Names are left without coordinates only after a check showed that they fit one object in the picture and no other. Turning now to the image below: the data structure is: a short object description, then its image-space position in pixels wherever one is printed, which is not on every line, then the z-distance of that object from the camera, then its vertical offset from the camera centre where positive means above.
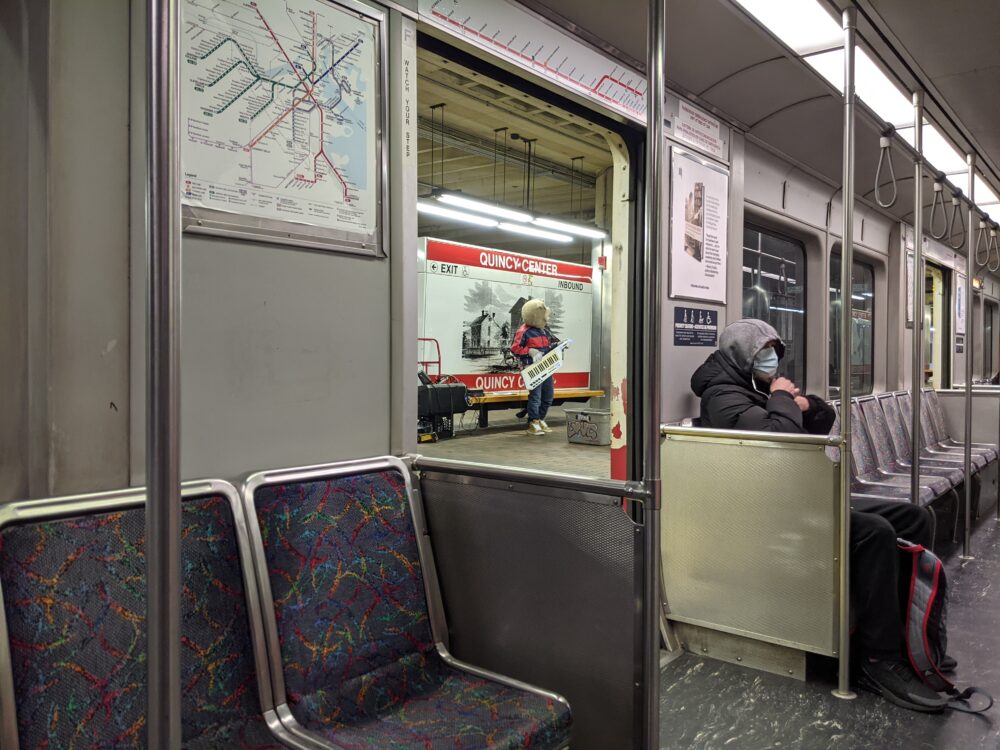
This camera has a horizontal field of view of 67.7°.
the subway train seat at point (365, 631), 1.64 -0.64
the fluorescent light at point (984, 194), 6.45 +1.56
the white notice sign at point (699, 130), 3.96 +1.29
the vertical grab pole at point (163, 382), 0.79 -0.02
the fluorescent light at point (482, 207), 8.08 +1.82
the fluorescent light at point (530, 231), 10.12 +1.95
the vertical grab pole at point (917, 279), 3.51 +0.42
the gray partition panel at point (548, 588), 1.71 -0.56
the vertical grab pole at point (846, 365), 2.75 +0.00
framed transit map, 1.82 +0.65
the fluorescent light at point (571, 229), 9.38 +1.83
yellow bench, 10.25 -0.49
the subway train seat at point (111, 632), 1.34 -0.52
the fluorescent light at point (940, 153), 4.70 +1.44
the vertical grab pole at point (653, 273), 1.49 +0.18
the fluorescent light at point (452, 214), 8.59 +1.83
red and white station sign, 9.47 +0.82
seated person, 2.75 -0.61
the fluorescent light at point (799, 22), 2.91 +1.40
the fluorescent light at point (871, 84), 3.37 +1.38
